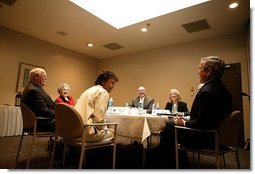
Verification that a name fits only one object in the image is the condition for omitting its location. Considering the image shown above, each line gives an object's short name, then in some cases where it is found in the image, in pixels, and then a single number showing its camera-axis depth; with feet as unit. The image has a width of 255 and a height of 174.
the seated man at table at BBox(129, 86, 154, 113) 12.75
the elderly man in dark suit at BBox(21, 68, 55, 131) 6.81
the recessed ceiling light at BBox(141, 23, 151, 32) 13.55
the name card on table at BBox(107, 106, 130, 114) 7.44
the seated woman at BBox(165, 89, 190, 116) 10.54
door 13.76
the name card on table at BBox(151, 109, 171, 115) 7.31
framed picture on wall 15.69
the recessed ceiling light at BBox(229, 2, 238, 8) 10.63
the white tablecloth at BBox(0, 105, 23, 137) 12.76
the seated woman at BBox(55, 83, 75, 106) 10.61
